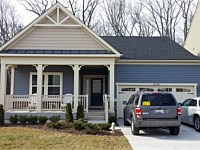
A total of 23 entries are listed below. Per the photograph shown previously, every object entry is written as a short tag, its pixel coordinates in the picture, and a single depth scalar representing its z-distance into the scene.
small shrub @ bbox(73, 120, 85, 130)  12.33
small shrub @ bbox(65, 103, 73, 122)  14.14
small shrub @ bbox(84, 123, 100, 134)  11.66
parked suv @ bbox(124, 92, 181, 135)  10.93
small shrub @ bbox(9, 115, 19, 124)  14.27
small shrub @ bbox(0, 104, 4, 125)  13.88
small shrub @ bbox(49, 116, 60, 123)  13.99
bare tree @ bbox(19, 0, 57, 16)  39.44
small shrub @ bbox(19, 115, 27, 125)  14.25
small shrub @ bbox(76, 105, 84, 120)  14.65
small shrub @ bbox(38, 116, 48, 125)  14.35
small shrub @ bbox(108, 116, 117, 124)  15.20
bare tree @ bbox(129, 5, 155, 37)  41.55
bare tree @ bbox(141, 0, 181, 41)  39.12
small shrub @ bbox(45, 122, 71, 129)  12.91
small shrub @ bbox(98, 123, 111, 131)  12.58
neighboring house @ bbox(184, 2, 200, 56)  21.12
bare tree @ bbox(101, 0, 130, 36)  40.00
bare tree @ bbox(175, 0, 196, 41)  38.18
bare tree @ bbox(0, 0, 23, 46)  39.28
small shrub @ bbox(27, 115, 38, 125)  14.32
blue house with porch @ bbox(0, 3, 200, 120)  15.91
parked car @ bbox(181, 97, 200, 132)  12.99
